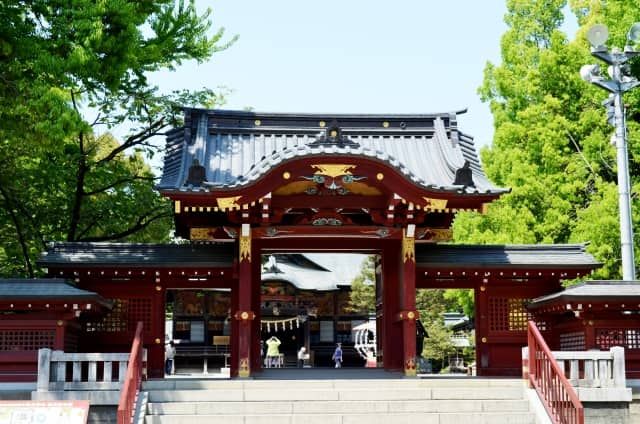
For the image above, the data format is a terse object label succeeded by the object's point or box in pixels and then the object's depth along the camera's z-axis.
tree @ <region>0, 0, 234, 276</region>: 14.15
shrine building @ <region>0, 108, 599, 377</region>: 15.48
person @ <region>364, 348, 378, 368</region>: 34.60
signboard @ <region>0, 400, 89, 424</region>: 11.06
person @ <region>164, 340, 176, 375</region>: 30.81
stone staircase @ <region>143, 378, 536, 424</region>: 12.85
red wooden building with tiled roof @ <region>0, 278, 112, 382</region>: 13.89
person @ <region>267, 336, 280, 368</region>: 30.73
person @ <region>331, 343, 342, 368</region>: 31.81
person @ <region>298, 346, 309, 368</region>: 33.12
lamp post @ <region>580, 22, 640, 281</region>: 15.78
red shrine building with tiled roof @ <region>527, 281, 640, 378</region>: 14.16
